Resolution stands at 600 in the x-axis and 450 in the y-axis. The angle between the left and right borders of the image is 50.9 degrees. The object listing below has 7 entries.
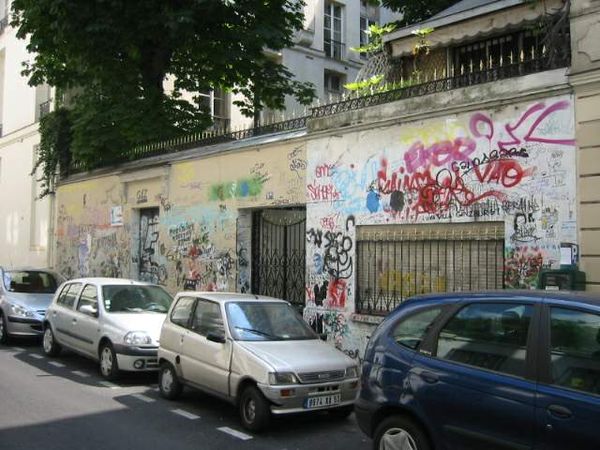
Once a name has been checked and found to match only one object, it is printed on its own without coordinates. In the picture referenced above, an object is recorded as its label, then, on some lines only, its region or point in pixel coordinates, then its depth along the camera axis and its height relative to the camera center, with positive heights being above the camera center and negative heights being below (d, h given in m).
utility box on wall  7.56 -0.31
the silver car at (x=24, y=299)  12.59 -1.01
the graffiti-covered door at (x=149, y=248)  15.53 +0.07
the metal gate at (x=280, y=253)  12.09 -0.02
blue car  4.04 -0.87
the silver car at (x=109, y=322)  9.38 -1.14
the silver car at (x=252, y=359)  6.81 -1.24
